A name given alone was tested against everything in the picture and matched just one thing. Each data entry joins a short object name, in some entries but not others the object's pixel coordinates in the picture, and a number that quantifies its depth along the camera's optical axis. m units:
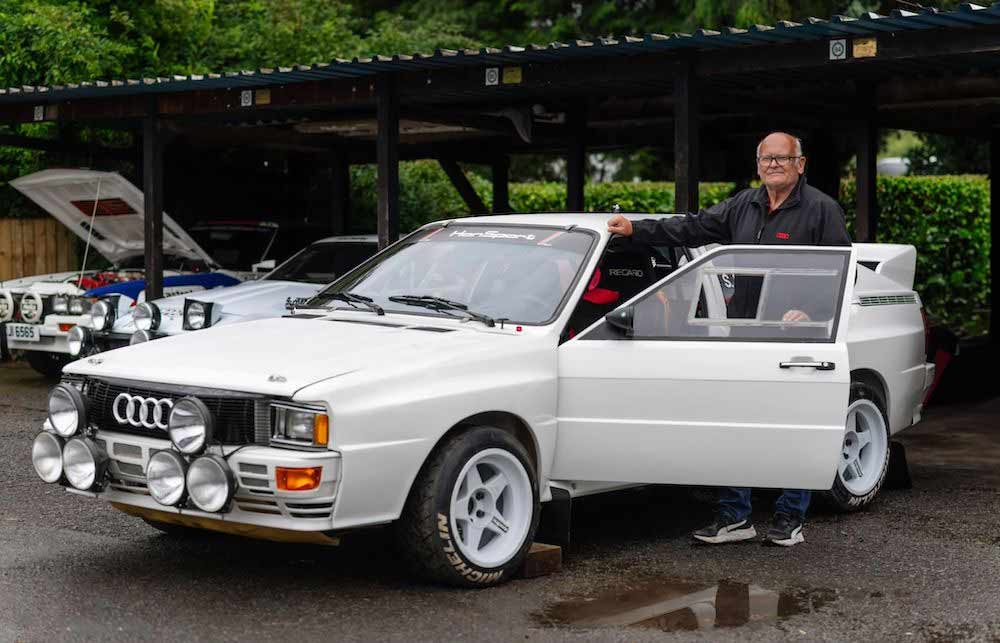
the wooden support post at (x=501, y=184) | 18.84
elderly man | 6.56
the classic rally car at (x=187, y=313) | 10.50
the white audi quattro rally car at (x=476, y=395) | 5.21
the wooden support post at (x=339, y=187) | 18.00
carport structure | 9.64
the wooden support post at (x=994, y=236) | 16.38
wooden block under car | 5.86
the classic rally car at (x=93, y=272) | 12.12
